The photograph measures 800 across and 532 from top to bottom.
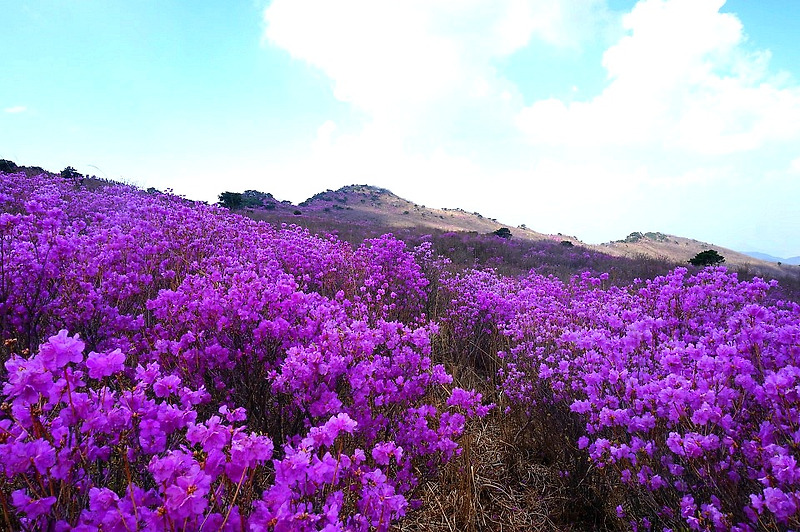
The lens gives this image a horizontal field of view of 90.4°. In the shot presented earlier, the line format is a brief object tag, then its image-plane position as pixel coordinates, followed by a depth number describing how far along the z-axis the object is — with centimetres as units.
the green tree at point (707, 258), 1799
